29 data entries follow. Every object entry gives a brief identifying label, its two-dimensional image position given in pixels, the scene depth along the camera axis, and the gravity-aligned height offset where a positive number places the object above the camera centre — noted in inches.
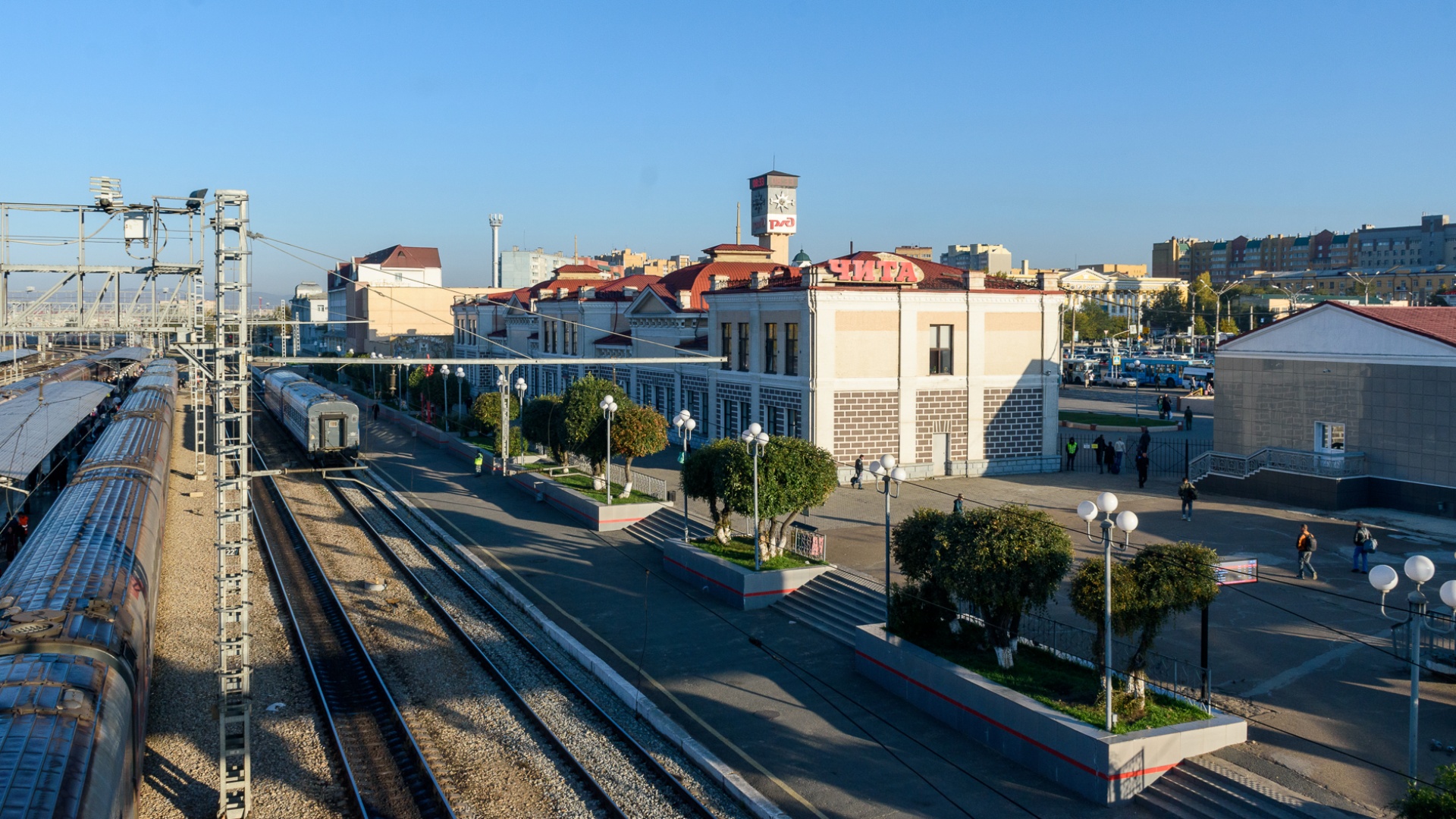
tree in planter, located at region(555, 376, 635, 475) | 1364.4 -75.7
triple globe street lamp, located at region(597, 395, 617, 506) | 1273.4 -49.3
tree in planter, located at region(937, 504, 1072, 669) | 625.6 -122.1
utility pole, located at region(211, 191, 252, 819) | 534.6 -95.2
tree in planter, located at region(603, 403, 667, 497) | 1323.8 -88.3
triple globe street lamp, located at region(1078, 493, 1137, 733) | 538.3 -98.3
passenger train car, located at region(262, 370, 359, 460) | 1694.1 -101.1
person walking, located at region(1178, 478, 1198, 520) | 1096.2 -133.6
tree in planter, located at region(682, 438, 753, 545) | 989.2 -110.0
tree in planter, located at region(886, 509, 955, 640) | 704.4 -157.2
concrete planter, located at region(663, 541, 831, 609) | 900.0 -193.8
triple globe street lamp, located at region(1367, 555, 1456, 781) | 445.1 -96.9
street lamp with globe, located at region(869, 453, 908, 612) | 765.9 -80.8
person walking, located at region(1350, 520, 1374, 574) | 865.5 -155.7
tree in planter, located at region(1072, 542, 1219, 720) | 565.3 -124.6
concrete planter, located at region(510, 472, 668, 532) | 1240.8 -180.5
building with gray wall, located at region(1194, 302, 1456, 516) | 1120.8 -50.1
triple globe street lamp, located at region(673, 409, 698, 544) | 1159.6 -63.1
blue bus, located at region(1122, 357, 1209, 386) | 2881.4 -6.7
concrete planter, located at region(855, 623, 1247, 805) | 524.1 -202.2
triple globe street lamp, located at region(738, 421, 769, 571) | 899.4 -65.4
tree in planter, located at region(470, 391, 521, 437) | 1914.4 -84.8
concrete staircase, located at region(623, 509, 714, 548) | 1157.7 -189.2
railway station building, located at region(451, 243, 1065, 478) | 1424.7 +6.6
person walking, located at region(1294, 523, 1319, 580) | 855.1 -150.1
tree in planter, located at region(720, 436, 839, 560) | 944.3 -106.1
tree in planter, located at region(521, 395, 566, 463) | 1508.4 -86.2
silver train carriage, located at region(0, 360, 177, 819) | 365.1 -134.4
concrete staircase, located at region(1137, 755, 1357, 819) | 485.4 -210.4
